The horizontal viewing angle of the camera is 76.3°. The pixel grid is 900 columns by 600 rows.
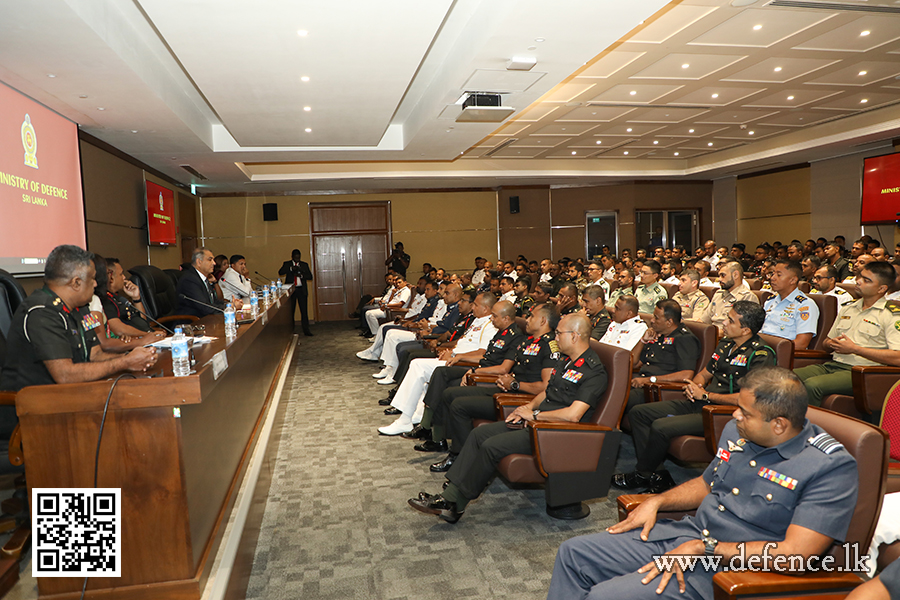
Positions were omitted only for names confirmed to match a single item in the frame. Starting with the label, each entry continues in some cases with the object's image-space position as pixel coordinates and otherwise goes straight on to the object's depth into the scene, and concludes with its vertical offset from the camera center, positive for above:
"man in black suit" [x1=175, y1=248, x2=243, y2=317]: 5.31 -0.16
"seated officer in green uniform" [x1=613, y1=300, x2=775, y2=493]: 3.20 -0.88
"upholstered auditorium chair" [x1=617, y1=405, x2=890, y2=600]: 1.50 -0.82
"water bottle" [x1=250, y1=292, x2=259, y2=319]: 5.01 -0.41
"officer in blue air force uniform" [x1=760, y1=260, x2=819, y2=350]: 4.37 -0.51
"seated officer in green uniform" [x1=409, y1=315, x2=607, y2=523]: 2.99 -0.90
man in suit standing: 10.94 -0.31
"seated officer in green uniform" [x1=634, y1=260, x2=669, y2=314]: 5.98 -0.44
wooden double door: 13.51 +0.14
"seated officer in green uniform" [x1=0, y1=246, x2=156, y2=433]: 2.31 -0.28
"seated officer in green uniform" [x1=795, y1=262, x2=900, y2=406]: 3.64 -0.63
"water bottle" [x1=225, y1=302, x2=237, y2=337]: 3.64 -0.40
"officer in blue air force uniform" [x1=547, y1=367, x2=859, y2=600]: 1.60 -0.80
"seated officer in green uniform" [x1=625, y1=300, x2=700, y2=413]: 3.85 -0.71
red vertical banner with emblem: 8.70 +0.81
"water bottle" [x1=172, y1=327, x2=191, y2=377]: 2.25 -0.37
